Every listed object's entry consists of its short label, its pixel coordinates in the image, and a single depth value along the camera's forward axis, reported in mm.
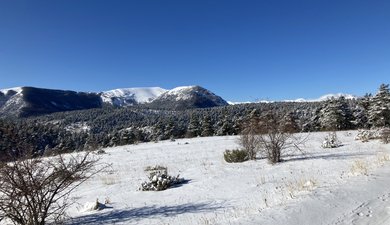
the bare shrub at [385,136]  19062
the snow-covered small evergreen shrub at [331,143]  19722
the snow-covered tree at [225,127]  54975
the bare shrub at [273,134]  15000
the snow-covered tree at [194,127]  58894
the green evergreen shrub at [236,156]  16781
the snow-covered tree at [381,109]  39094
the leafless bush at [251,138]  16500
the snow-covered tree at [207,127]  55984
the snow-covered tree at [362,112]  48941
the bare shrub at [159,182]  12055
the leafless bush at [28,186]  7133
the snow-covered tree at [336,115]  46781
